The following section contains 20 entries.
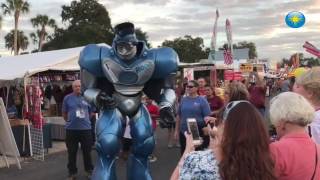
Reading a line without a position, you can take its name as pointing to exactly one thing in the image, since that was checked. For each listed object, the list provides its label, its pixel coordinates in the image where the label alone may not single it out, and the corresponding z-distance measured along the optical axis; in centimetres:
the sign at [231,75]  1443
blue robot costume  375
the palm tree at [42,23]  4068
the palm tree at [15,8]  3291
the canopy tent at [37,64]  719
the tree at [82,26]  3358
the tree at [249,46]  7026
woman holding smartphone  160
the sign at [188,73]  1185
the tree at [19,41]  3845
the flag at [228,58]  1618
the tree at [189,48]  4792
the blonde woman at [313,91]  227
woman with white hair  173
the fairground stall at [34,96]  670
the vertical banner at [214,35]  1856
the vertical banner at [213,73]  1372
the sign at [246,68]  2071
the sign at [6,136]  577
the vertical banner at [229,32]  1792
